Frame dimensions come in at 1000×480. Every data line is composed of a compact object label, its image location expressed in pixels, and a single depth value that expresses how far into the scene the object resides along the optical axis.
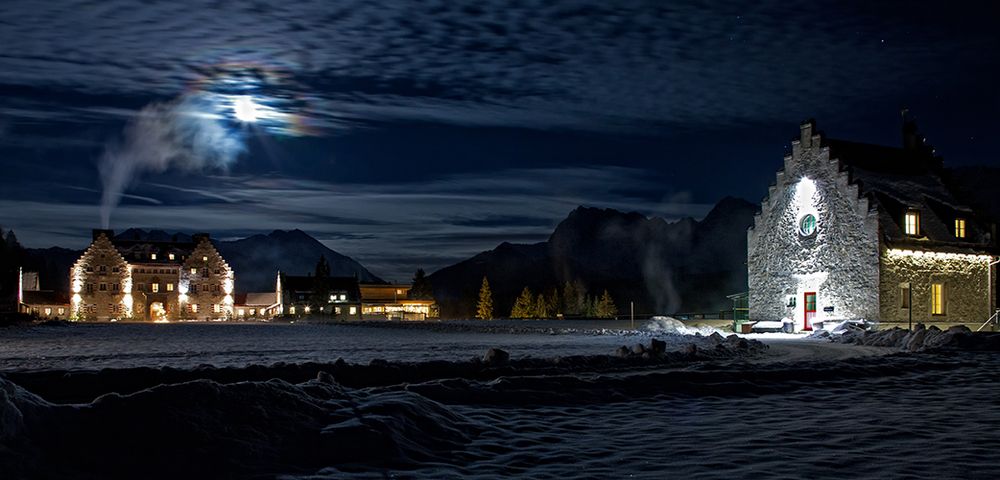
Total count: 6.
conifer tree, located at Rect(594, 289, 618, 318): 106.40
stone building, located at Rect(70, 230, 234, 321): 105.81
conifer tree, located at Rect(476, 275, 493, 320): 106.88
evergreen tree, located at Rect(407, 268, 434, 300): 115.19
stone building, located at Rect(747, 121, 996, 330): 39.81
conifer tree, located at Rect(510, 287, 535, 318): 107.36
